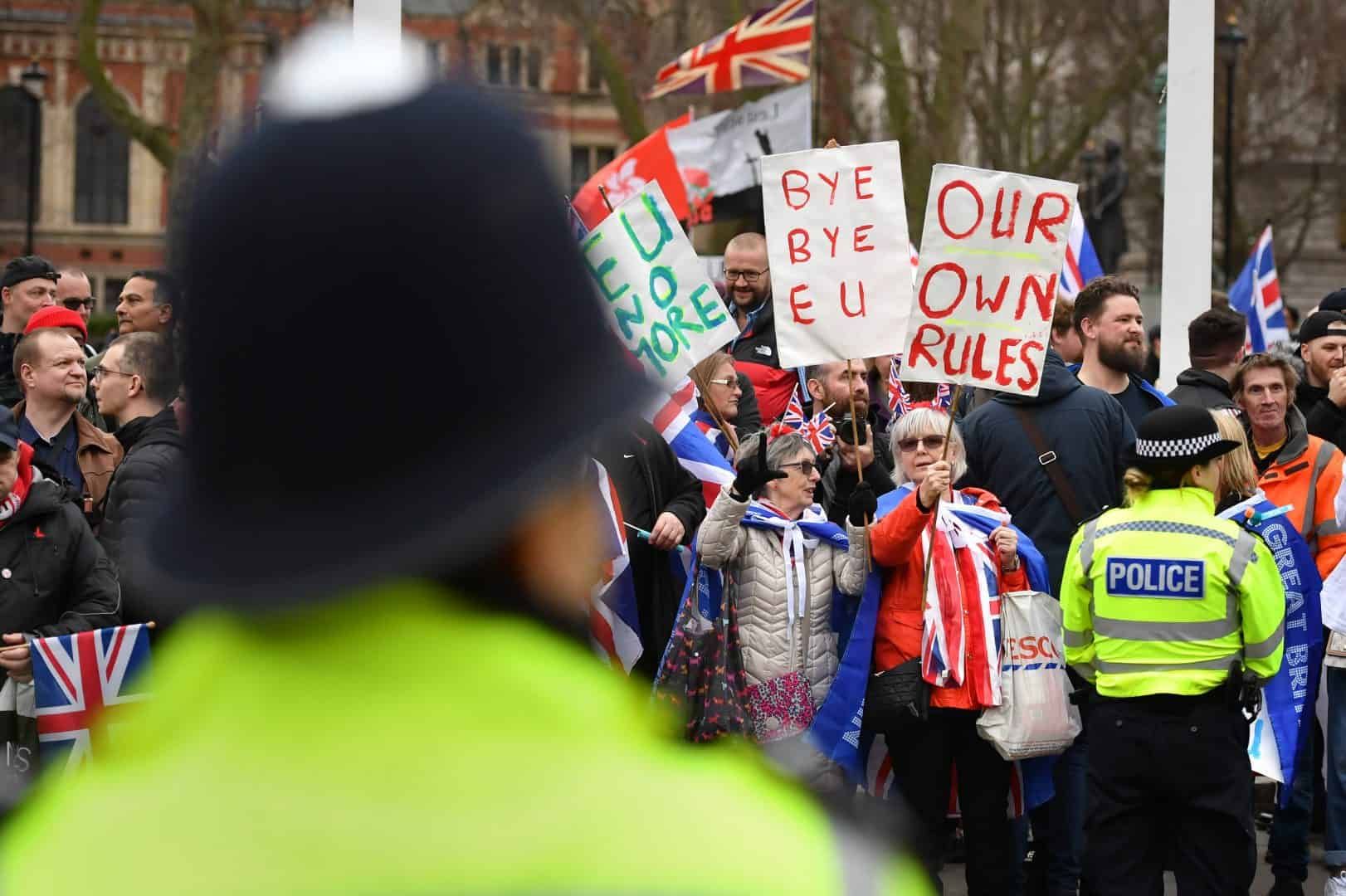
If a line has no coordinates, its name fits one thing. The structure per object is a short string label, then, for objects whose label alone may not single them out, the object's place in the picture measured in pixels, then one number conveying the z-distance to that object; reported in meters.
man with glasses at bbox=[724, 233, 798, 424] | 17.64
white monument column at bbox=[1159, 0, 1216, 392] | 20.67
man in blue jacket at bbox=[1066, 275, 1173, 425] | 15.84
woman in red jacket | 13.26
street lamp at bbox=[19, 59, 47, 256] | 68.62
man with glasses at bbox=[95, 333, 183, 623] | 12.13
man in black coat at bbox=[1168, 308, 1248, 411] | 18.50
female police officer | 11.95
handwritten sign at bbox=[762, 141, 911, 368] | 14.40
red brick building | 119.62
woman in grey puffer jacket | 13.72
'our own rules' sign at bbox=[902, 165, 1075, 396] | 14.05
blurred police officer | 2.01
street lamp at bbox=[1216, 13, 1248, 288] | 60.34
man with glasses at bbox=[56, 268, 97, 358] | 18.77
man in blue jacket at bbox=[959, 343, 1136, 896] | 14.75
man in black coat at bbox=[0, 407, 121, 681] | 12.51
